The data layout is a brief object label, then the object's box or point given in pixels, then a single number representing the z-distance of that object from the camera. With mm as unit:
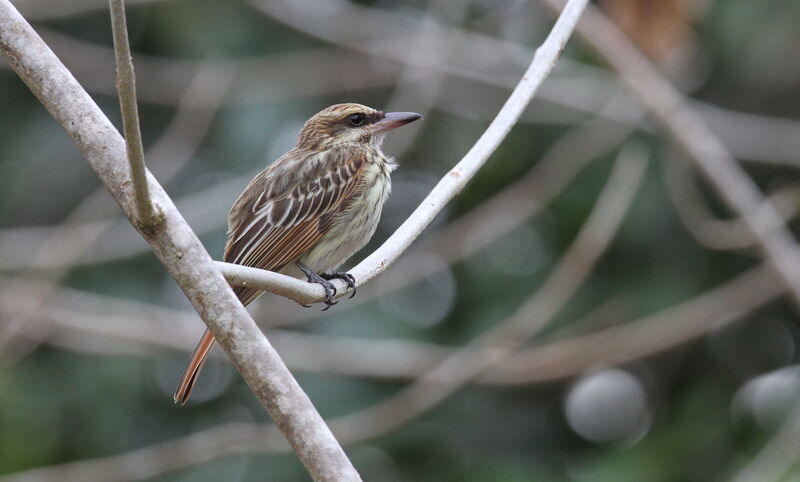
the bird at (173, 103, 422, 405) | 8625
